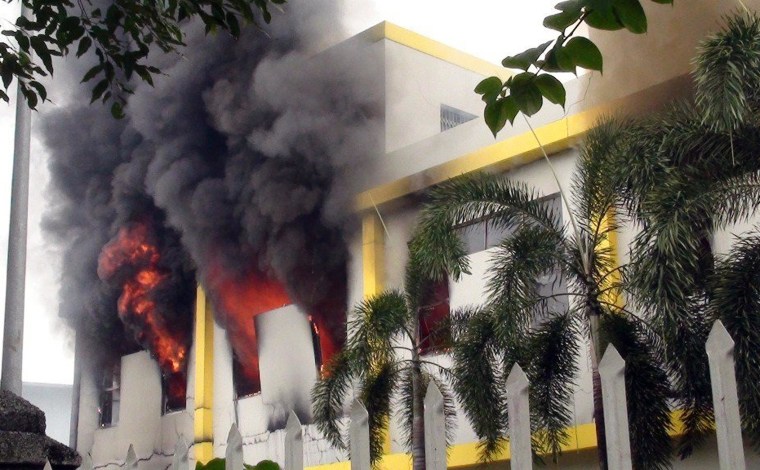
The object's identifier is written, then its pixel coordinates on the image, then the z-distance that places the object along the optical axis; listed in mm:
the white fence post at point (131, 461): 3318
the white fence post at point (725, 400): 2328
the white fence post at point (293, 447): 2801
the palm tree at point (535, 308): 9633
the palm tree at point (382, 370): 11594
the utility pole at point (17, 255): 7109
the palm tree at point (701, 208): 7762
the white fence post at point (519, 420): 2473
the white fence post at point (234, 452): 2875
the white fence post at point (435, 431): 2574
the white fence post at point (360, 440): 2676
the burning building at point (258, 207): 15195
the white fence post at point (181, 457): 3060
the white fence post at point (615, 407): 2432
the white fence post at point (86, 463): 3450
